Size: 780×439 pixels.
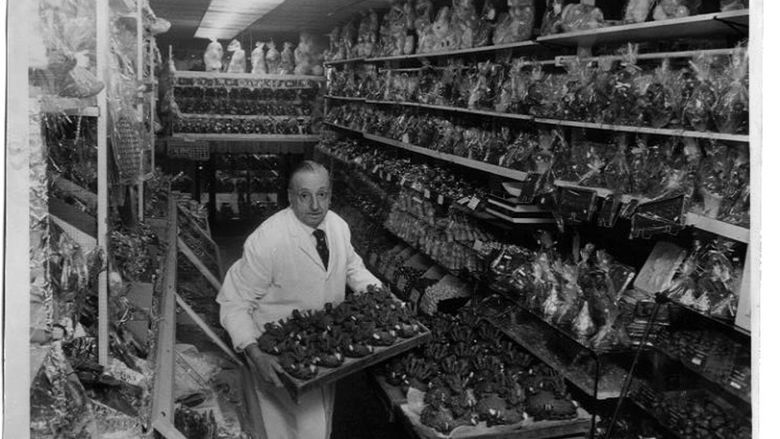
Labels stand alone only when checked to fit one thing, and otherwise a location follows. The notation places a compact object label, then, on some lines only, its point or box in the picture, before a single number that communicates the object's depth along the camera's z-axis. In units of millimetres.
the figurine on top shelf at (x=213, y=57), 6641
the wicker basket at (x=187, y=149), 4618
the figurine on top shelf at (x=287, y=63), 7246
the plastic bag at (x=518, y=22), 3619
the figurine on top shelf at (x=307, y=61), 7207
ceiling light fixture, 3561
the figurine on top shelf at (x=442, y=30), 4773
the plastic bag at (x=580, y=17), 2980
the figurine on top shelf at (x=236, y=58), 6992
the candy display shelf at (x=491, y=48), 3558
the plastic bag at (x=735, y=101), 2146
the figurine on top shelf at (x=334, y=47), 7090
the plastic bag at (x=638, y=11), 2643
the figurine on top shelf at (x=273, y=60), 7301
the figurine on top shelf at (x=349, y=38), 6828
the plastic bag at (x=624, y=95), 2590
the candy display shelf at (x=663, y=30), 2236
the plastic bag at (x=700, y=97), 2275
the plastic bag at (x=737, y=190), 2182
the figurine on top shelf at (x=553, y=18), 3223
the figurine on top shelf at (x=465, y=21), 4258
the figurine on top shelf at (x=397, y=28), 5531
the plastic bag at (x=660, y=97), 2438
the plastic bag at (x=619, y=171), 2678
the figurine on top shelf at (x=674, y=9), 2504
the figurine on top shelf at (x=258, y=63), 7219
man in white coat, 2512
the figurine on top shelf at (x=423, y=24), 5047
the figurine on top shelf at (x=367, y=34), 6336
